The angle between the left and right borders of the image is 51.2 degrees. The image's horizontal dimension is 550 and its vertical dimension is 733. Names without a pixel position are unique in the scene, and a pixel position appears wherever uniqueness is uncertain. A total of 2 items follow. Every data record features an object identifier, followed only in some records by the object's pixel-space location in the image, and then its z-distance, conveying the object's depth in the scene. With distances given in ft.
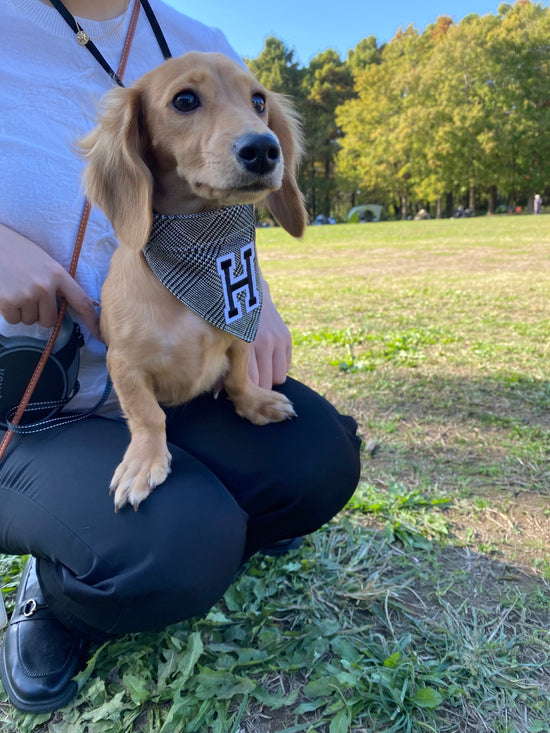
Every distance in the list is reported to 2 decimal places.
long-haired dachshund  1.29
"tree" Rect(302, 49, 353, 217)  107.00
